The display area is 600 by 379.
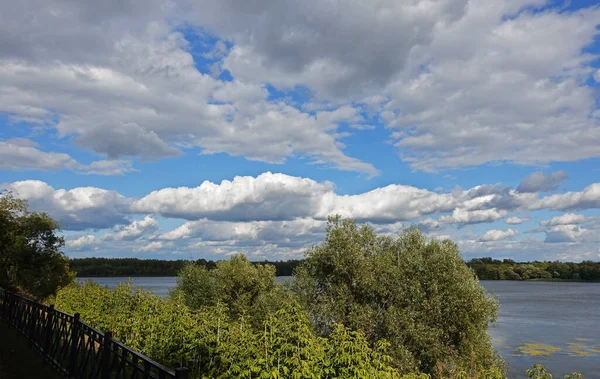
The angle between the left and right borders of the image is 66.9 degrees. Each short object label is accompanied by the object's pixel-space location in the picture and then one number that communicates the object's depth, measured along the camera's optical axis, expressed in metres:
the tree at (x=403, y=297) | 26.83
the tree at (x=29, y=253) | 33.81
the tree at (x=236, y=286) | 42.56
